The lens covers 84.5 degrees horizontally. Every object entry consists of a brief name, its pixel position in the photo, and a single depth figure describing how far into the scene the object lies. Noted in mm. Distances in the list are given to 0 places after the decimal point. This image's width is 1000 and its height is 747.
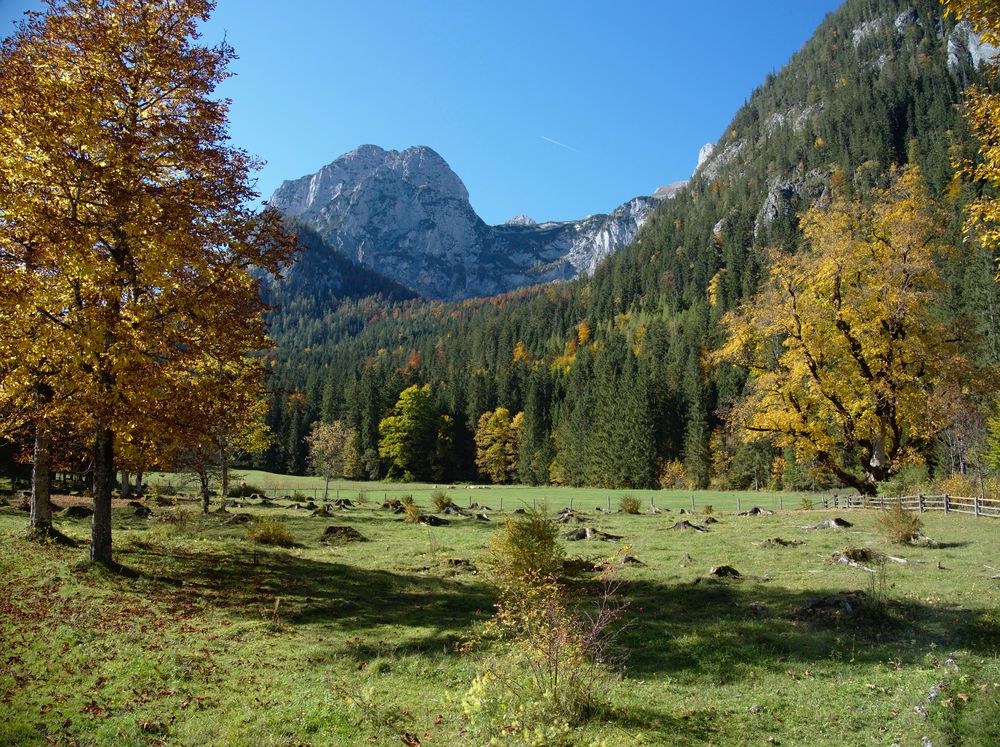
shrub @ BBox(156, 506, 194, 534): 20081
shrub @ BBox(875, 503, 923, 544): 17438
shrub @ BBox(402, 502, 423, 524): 30422
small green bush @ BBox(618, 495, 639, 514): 37109
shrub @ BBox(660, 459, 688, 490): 72375
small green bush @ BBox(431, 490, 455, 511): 37438
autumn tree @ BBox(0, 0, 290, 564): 10859
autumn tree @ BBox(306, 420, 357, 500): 54688
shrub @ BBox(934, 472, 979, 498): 28000
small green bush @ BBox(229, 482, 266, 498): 43894
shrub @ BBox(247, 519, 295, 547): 20000
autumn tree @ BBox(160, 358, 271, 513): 12234
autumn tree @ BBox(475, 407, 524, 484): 96188
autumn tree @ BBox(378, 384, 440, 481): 90375
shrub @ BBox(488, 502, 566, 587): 13531
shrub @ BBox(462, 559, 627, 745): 6395
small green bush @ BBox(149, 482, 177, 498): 37169
